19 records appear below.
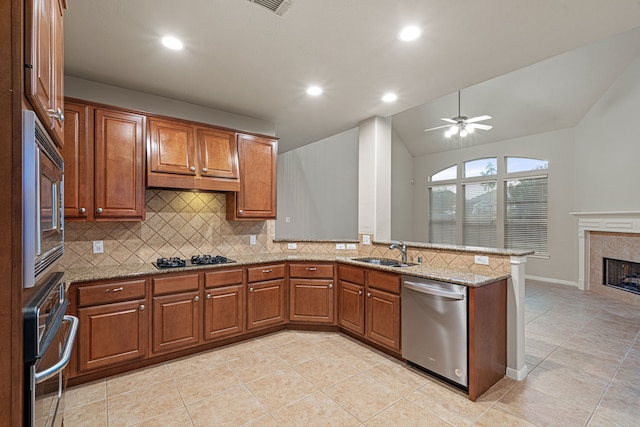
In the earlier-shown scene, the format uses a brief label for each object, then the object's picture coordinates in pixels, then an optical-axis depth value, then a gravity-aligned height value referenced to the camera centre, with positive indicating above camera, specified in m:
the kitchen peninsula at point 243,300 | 2.51 -0.87
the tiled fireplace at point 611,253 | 4.96 -0.70
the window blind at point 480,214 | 7.21 -0.03
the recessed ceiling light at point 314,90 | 3.21 +1.31
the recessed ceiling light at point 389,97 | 3.33 +1.29
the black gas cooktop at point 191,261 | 3.05 -0.51
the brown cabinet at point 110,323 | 2.45 -0.93
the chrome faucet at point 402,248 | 3.37 -0.40
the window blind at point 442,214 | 8.03 -0.03
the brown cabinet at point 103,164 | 2.62 +0.44
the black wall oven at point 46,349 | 0.88 -0.48
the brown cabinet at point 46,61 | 0.92 +0.55
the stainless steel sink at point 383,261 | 3.46 -0.57
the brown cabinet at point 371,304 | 2.92 -0.95
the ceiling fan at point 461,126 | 5.20 +1.51
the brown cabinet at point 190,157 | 3.05 +0.60
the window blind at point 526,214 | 6.44 -0.03
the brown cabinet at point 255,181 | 3.61 +0.39
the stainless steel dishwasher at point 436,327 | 2.38 -0.95
